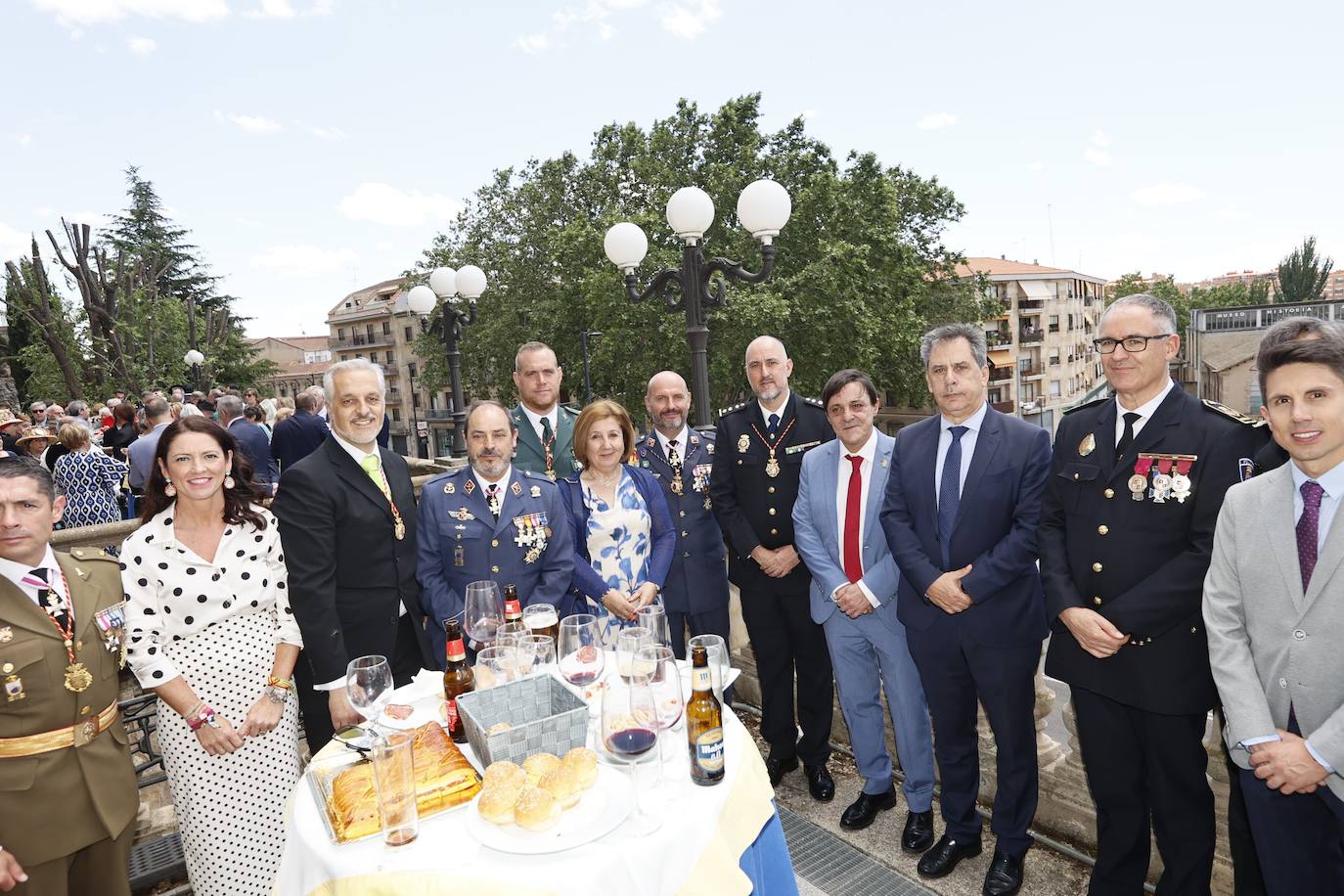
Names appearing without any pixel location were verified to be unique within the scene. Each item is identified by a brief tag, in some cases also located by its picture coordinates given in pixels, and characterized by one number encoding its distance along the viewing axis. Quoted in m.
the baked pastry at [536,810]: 1.94
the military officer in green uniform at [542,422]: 4.83
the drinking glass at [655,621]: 2.64
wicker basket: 2.20
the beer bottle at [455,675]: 2.64
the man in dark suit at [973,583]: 3.34
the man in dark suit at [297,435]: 9.14
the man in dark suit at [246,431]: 9.77
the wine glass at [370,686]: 2.37
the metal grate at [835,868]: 3.48
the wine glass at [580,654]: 2.56
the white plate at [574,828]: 1.90
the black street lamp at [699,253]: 6.36
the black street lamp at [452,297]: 10.81
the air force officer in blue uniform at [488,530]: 3.72
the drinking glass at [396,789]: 1.96
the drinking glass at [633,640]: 2.58
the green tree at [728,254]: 21.34
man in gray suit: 2.32
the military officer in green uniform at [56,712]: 2.62
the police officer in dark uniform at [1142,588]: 2.78
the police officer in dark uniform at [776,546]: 4.23
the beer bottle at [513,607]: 3.05
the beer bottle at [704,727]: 2.18
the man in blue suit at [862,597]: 3.77
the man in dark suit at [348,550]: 3.31
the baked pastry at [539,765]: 2.11
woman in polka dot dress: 2.99
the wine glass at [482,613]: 2.75
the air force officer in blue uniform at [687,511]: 4.39
